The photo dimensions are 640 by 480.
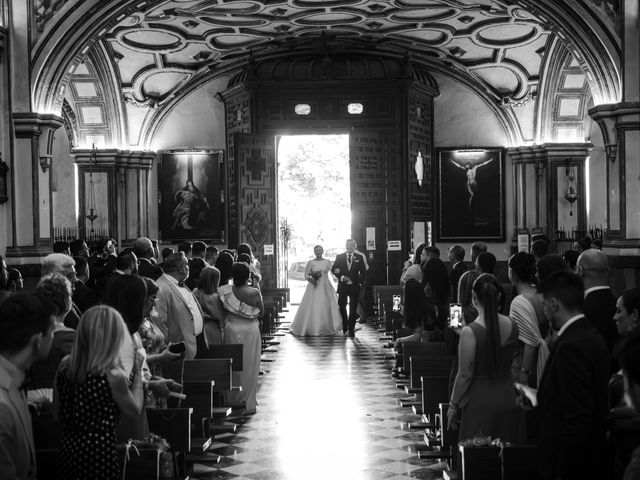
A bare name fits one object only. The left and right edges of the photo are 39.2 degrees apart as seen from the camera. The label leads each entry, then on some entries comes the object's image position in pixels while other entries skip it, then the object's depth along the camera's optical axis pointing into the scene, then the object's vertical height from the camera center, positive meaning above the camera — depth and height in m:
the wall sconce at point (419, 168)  20.22 +1.30
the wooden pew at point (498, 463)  4.49 -1.23
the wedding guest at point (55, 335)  4.92 -0.58
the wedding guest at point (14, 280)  7.29 -0.39
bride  16.25 -1.50
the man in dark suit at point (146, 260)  8.58 -0.32
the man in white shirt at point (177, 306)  7.88 -0.68
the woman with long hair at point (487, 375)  5.60 -0.95
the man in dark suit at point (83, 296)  7.57 -0.55
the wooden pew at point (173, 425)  5.62 -1.23
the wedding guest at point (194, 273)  10.38 -0.51
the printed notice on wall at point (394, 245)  19.34 -0.42
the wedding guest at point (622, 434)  3.63 -0.87
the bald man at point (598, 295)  5.62 -0.46
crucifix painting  21.31 +0.65
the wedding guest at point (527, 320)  6.07 -0.67
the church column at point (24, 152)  12.67 +1.14
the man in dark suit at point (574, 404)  3.83 -0.79
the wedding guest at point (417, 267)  12.14 -0.58
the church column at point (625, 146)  12.59 +1.07
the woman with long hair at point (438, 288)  9.98 -0.71
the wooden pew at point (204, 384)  7.04 -1.29
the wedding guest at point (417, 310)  9.92 -0.94
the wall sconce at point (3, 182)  12.34 +0.69
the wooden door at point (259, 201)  19.30 +0.59
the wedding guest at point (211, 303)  9.16 -0.77
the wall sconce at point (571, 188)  20.05 +0.78
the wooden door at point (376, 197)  19.75 +0.64
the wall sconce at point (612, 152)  12.90 +1.01
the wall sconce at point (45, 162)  12.96 +1.01
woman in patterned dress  4.11 -0.77
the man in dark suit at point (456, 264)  11.31 -0.49
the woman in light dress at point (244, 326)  9.48 -1.06
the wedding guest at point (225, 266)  10.94 -0.46
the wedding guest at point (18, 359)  3.34 -0.48
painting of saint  21.31 +0.76
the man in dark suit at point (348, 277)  16.14 -0.90
